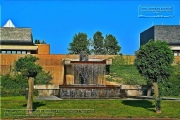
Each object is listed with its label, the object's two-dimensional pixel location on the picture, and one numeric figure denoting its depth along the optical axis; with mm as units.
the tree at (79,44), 66500
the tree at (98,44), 68912
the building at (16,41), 46750
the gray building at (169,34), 51188
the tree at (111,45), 68125
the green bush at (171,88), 26850
